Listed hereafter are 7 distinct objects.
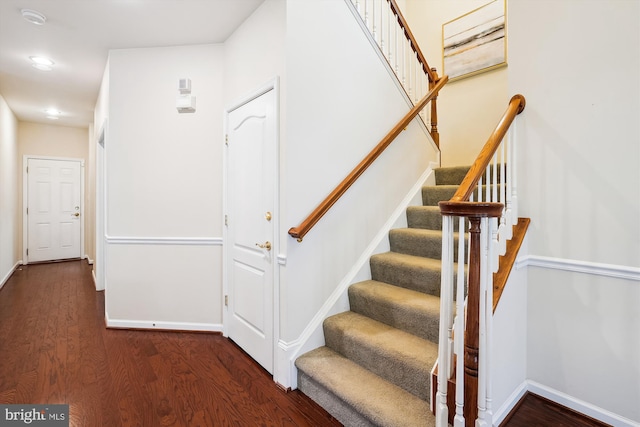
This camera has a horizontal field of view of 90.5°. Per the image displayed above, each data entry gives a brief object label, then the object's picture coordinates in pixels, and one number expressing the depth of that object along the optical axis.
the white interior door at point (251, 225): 2.13
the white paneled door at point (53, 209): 5.73
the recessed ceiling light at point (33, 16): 2.36
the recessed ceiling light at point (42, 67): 3.30
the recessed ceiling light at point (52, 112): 4.87
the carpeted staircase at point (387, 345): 1.55
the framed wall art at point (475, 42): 3.31
